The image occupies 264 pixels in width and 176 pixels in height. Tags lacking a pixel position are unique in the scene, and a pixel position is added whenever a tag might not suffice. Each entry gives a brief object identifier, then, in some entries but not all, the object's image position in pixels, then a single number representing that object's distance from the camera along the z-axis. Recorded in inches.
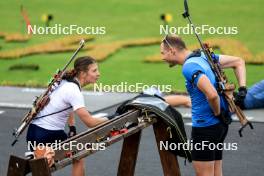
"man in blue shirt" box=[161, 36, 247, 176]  650.8
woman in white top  677.3
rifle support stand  662.5
